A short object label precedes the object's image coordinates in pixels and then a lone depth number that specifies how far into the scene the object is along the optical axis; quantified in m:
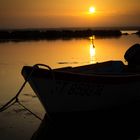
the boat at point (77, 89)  7.72
